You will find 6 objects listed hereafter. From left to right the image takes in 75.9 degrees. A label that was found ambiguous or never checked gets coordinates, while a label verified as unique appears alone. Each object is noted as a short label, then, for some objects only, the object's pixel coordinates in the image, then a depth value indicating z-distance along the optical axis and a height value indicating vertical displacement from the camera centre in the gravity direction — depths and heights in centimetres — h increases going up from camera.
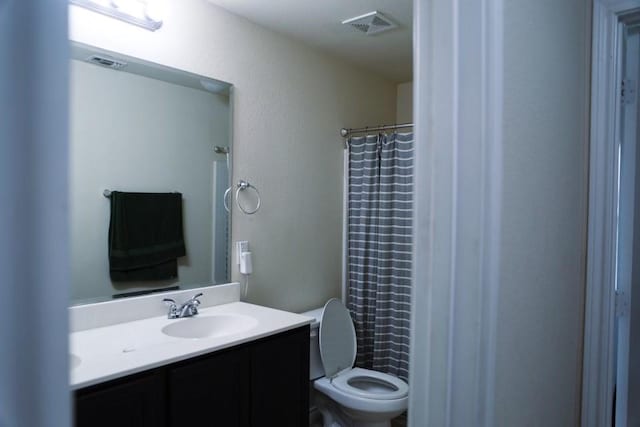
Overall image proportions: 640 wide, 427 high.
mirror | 175 +22
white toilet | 212 -102
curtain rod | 282 +53
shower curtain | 272 -31
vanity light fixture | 169 +82
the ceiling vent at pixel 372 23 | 229 +104
